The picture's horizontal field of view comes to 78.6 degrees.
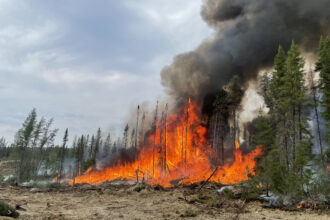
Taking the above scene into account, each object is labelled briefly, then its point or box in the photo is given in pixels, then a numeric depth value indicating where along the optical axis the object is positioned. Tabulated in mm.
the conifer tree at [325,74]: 19234
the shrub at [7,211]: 6904
